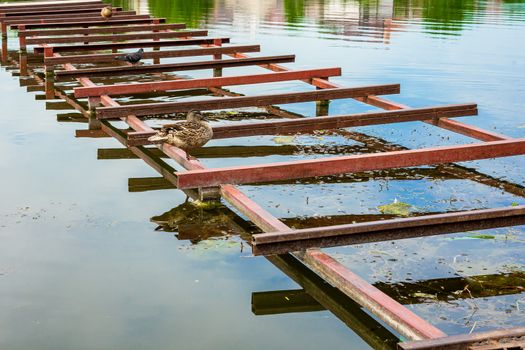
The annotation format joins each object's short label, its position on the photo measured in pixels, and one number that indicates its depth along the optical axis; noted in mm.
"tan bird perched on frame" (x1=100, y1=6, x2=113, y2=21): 33009
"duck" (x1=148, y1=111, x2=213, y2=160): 13980
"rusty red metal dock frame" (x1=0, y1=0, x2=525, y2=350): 9292
